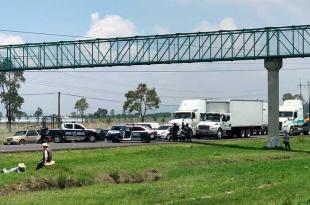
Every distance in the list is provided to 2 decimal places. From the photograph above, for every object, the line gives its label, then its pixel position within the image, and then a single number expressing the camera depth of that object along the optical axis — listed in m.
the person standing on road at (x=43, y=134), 55.94
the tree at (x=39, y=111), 166.73
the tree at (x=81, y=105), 150.75
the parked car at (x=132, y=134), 56.03
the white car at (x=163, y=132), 61.94
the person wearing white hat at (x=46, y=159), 29.07
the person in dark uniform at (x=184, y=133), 55.03
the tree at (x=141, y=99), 112.75
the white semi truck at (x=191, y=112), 65.25
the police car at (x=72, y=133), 58.62
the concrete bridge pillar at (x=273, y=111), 49.50
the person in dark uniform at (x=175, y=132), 56.56
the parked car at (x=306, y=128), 76.56
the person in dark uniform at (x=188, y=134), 54.91
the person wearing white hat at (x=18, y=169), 28.33
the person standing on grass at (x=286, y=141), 48.28
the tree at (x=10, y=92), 95.31
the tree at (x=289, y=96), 169.88
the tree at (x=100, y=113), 176.44
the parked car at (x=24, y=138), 60.84
